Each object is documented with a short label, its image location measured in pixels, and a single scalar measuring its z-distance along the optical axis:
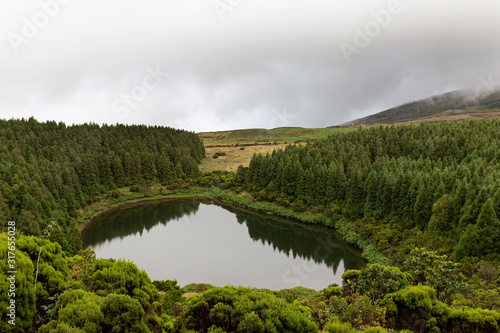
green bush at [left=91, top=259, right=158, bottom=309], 19.98
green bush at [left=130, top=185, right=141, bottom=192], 81.94
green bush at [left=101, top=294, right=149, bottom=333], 15.53
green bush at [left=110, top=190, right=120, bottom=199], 77.00
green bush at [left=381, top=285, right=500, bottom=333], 15.48
